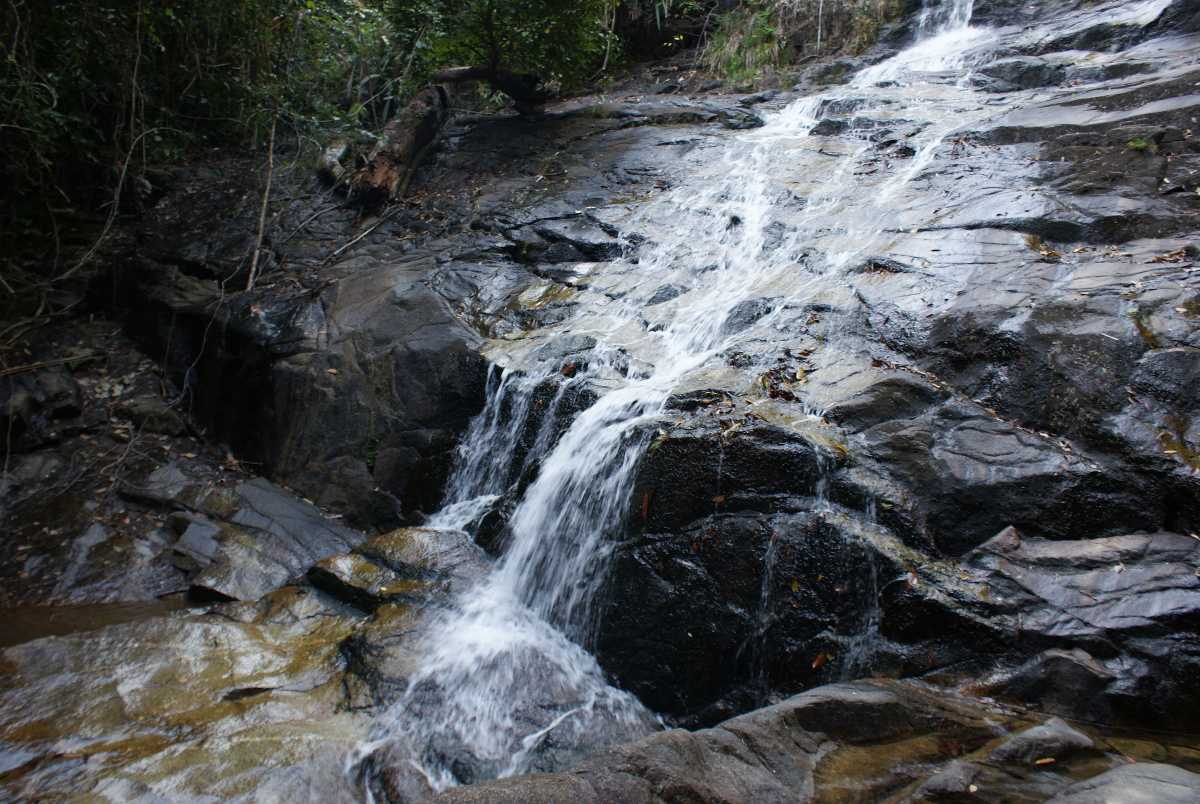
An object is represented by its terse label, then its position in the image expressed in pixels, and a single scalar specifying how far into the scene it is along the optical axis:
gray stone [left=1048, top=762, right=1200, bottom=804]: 2.24
